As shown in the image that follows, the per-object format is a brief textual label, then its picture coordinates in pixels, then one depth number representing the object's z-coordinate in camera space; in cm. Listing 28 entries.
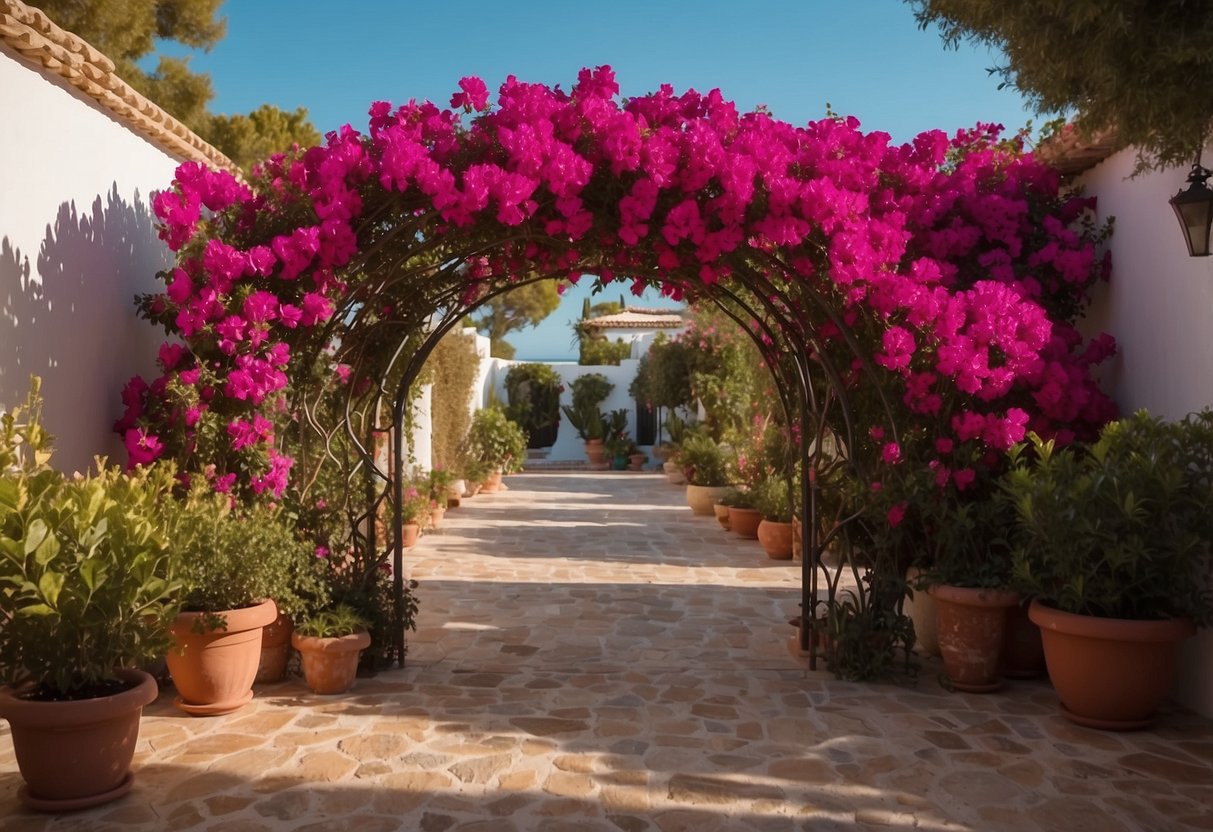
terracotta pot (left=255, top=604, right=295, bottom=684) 520
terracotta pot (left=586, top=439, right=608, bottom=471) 2167
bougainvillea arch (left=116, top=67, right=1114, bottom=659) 483
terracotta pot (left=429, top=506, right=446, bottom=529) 1130
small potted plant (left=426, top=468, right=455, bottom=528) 1154
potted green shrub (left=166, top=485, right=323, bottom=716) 452
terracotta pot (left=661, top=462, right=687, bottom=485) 1679
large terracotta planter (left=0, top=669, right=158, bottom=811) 353
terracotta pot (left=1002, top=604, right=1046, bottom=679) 535
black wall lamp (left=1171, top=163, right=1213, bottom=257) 440
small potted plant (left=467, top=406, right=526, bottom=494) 1600
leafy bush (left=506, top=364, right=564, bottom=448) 2314
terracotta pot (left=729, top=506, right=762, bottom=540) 1052
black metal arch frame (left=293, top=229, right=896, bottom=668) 540
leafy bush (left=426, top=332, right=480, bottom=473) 1359
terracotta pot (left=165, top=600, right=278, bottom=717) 458
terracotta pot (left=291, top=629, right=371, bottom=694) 502
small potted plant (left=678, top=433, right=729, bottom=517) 1251
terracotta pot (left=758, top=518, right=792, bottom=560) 920
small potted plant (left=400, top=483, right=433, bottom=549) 989
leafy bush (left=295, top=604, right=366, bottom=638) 508
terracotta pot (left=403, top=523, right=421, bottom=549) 982
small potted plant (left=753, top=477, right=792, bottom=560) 921
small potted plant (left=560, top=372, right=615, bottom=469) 2212
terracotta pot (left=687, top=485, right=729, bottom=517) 1238
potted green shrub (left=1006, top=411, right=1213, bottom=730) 432
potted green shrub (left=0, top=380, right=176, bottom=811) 343
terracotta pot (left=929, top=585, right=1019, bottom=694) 500
